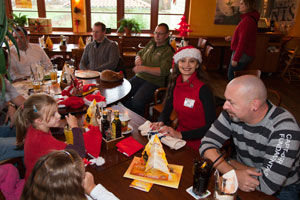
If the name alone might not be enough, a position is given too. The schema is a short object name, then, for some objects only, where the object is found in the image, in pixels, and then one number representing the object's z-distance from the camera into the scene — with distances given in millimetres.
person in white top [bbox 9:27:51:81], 2871
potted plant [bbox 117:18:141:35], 6203
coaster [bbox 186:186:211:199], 1101
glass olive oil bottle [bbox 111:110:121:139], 1467
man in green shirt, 3232
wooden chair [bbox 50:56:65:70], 4074
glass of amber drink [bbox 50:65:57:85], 2570
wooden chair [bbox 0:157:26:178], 1388
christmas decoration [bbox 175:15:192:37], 6445
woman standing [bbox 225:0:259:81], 3609
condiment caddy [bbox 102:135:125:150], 1449
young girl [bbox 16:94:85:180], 1322
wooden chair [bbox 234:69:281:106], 2682
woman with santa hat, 1954
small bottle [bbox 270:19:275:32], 6417
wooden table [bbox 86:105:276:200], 1107
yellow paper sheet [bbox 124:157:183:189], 1170
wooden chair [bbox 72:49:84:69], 3752
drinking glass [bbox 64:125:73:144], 1470
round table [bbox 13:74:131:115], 1989
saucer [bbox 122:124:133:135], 1617
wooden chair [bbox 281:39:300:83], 6085
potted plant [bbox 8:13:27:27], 4967
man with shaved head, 1229
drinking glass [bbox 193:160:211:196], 1091
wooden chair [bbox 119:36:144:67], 5728
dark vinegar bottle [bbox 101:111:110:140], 1474
